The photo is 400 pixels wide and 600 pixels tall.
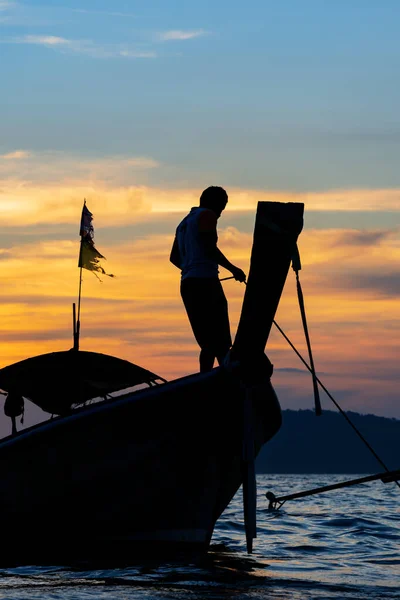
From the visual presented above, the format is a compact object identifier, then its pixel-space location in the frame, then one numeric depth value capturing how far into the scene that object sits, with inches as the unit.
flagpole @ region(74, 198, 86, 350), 669.9
